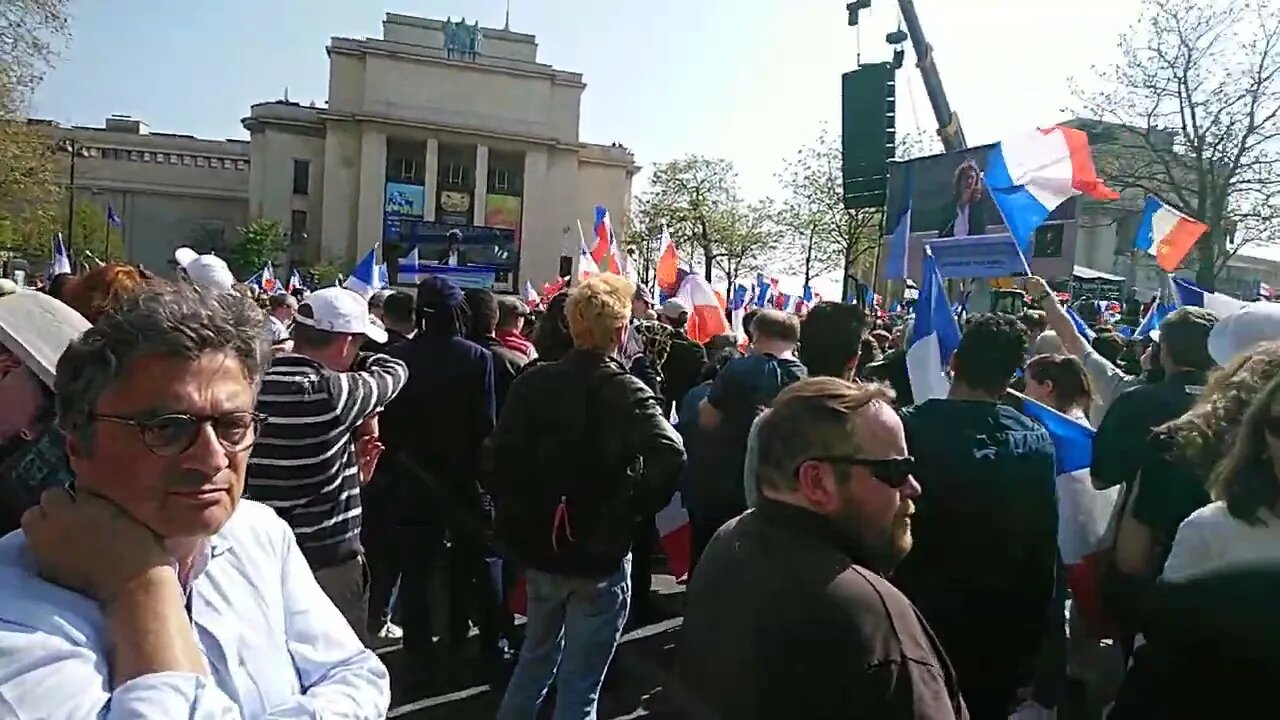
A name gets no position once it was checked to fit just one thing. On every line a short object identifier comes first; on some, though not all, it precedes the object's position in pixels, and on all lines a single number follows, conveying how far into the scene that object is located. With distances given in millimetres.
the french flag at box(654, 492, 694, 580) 6105
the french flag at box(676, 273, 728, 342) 7789
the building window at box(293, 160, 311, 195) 68875
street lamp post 37403
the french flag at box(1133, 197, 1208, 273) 9102
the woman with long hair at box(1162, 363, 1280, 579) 2143
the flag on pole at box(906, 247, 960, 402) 4395
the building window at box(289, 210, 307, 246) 68312
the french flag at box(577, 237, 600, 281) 11125
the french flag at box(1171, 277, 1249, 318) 5086
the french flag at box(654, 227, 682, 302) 12258
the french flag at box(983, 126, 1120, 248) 6012
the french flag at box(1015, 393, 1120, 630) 4070
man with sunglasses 1831
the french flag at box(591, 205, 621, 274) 11242
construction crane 17641
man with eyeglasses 1236
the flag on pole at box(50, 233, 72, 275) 14988
